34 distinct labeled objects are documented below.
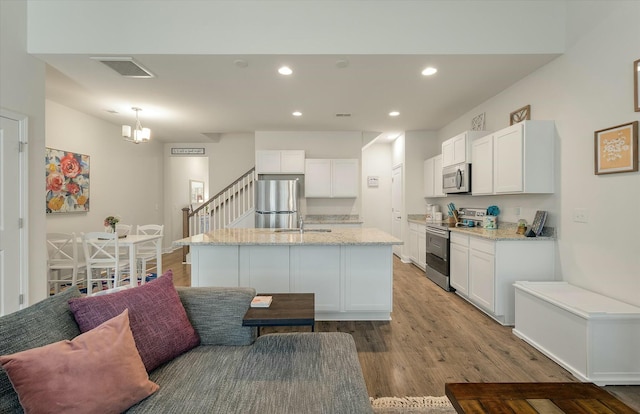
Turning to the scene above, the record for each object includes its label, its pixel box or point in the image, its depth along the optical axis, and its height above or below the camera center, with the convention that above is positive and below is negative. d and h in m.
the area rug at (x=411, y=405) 1.85 -1.27
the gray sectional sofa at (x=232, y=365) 1.21 -0.82
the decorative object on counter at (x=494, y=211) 4.02 -0.08
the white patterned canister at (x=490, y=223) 3.91 -0.23
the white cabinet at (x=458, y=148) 4.20 +0.86
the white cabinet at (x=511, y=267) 3.10 -0.66
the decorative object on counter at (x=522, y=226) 3.35 -0.24
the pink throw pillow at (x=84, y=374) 1.03 -0.64
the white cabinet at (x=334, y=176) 5.88 +0.58
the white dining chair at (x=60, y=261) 3.90 -0.78
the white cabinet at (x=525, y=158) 3.08 +0.51
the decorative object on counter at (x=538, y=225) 3.13 -0.21
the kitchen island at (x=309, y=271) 3.14 -0.70
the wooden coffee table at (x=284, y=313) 1.67 -0.65
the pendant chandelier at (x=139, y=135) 4.27 +1.06
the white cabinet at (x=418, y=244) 5.34 -0.74
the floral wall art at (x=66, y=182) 4.38 +0.37
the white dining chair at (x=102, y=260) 3.66 -0.66
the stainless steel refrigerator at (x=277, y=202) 5.58 +0.06
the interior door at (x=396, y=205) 6.55 +0.01
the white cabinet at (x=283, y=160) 5.83 +0.89
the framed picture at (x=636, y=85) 2.23 +0.91
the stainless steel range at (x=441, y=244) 4.27 -0.60
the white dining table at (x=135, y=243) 3.84 -0.50
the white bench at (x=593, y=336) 2.12 -0.97
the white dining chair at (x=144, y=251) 4.37 -0.71
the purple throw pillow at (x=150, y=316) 1.41 -0.57
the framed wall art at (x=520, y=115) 3.46 +1.09
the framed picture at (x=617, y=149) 2.27 +0.46
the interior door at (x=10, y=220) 2.70 -0.14
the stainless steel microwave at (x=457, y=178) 4.24 +0.40
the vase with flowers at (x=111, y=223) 4.04 -0.25
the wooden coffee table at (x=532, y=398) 1.19 -0.82
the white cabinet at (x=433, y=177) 5.32 +0.53
